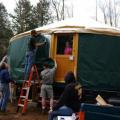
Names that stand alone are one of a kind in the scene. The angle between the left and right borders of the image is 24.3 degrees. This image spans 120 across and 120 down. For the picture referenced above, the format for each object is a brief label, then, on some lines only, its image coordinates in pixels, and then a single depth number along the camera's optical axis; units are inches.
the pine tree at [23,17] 1183.2
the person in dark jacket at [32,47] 344.7
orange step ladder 332.6
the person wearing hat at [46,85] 328.4
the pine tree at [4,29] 1138.2
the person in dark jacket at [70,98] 213.3
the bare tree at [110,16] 1095.8
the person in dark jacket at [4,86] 334.8
